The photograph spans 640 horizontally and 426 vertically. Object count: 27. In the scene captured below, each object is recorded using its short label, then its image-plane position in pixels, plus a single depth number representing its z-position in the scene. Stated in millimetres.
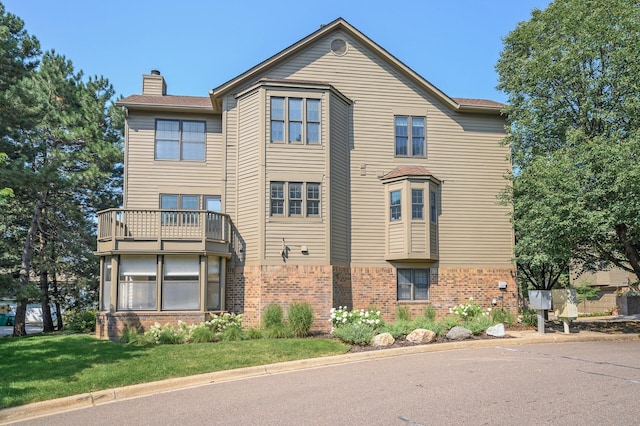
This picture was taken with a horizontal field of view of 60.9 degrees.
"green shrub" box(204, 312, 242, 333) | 16516
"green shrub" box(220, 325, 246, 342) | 15473
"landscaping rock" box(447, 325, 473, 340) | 14852
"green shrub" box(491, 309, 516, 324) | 18969
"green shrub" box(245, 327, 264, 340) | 15844
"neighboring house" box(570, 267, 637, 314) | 35281
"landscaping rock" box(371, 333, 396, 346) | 13734
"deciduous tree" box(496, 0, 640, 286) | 16203
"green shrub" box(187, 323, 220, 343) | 15242
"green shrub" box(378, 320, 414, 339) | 14530
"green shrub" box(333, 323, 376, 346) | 13867
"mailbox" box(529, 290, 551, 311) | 16219
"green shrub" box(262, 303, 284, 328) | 16766
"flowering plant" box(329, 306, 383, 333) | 15586
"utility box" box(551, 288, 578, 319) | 17172
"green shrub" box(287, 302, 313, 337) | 16312
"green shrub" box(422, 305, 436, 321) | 19164
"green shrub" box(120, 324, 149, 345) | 14961
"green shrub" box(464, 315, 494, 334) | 15484
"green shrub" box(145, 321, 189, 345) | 14922
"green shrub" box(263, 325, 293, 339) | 15914
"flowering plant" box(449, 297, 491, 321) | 18748
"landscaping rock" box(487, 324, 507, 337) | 15289
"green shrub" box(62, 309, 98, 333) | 22041
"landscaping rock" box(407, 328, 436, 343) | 14309
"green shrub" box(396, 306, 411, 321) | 18983
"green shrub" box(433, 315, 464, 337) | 14984
